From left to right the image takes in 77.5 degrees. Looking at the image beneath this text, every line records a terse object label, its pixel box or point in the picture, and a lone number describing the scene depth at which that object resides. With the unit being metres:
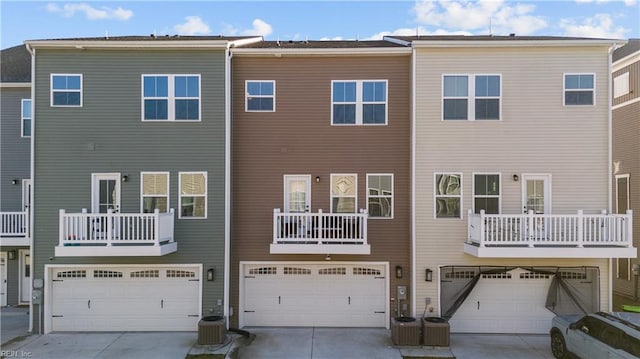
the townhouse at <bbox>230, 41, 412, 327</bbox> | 11.61
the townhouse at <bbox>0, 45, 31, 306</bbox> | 13.30
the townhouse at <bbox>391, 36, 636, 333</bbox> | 11.20
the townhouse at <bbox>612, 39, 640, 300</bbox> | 14.49
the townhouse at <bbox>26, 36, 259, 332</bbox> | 11.34
